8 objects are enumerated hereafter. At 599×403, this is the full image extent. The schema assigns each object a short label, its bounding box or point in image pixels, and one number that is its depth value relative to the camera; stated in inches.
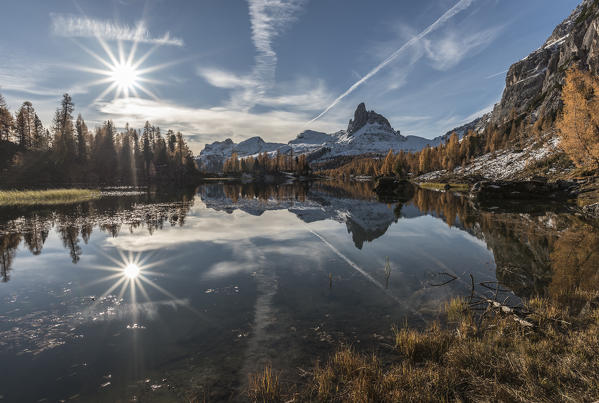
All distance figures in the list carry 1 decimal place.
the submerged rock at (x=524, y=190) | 1636.3
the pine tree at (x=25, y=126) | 3120.1
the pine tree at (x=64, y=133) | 2997.0
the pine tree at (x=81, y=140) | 3338.1
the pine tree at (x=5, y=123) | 2721.5
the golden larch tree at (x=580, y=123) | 1385.3
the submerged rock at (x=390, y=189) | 2413.9
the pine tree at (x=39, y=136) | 3274.9
